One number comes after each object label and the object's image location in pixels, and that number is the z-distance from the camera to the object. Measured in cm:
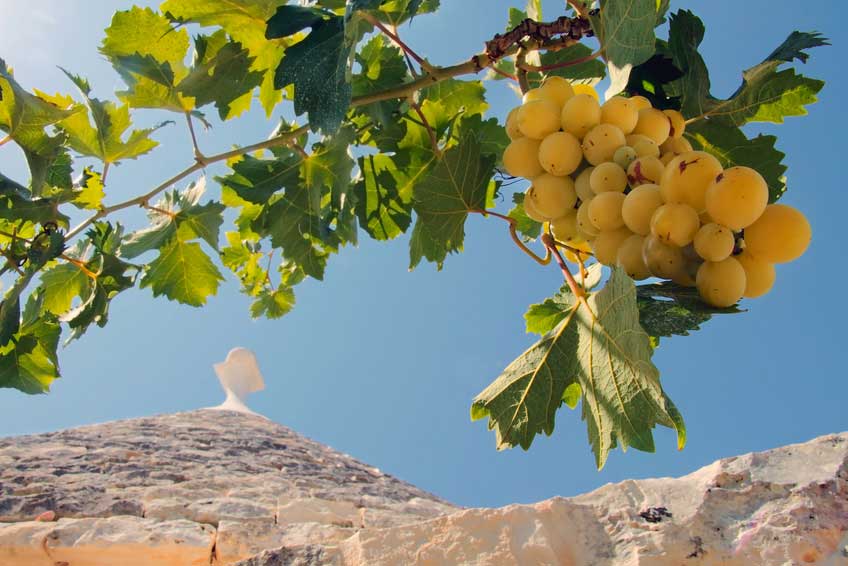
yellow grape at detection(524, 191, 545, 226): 42
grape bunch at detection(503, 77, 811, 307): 32
